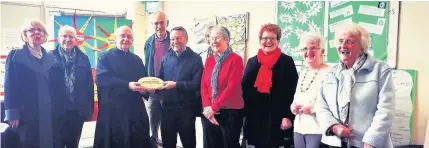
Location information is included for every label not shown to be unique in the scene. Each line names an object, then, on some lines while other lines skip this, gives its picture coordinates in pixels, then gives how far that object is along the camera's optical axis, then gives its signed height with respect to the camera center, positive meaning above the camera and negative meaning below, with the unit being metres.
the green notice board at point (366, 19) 2.24 +0.24
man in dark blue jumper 2.43 -0.20
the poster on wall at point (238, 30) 2.87 +0.22
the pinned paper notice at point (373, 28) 2.25 +0.18
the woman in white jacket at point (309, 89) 2.09 -0.17
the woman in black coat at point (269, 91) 2.23 -0.20
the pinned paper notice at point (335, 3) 2.42 +0.36
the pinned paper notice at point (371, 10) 2.25 +0.29
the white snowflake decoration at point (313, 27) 2.48 +0.21
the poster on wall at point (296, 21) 2.50 +0.26
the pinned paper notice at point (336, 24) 2.36 +0.22
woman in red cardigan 2.32 -0.21
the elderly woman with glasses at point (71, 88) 2.25 -0.18
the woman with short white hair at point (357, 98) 1.78 -0.19
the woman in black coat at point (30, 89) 2.15 -0.18
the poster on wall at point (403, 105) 2.20 -0.27
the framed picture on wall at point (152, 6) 2.75 +0.39
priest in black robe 2.39 -0.25
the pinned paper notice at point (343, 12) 2.37 +0.30
